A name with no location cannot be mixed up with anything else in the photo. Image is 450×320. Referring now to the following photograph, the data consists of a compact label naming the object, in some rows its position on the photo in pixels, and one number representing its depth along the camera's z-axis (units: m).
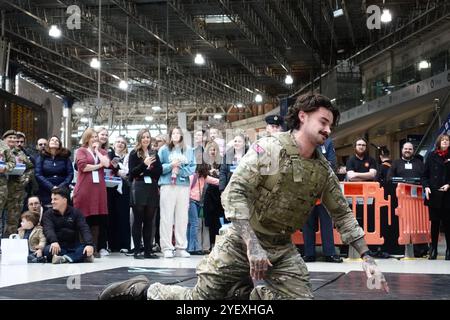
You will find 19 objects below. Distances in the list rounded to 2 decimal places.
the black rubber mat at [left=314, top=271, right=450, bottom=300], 4.16
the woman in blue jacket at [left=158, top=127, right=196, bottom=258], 7.99
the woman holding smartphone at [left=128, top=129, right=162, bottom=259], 7.81
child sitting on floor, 7.38
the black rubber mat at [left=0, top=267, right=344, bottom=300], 4.11
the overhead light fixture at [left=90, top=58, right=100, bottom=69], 23.95
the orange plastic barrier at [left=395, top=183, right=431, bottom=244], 8.15
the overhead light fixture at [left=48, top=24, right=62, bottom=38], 16.27
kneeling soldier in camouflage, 2.98
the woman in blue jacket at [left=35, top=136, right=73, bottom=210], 8.05
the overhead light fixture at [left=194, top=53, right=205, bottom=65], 22.73
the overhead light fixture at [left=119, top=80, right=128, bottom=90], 27.28
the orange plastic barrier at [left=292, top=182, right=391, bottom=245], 8.23
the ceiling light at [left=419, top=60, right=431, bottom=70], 17.28
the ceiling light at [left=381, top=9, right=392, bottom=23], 14.88
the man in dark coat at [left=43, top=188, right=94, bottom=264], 7.25
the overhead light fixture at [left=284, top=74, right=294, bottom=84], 26.51
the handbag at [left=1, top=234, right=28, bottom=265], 7.01
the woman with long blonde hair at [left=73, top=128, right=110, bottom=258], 7.91
